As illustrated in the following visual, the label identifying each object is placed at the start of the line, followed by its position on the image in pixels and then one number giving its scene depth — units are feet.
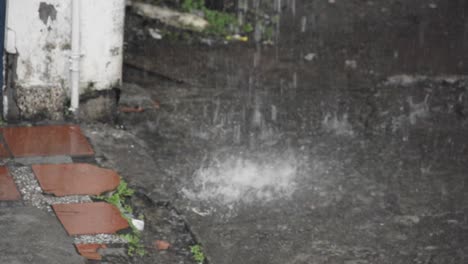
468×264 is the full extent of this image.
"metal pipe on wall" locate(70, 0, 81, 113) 26.27
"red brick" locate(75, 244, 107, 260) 20.70
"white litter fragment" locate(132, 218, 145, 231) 22.65
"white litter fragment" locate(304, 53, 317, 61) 35.89
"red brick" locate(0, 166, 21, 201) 22.88
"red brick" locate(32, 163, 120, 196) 23.68
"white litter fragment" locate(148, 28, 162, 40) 36.50
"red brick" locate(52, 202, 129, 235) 21.87
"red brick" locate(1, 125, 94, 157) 25.69
